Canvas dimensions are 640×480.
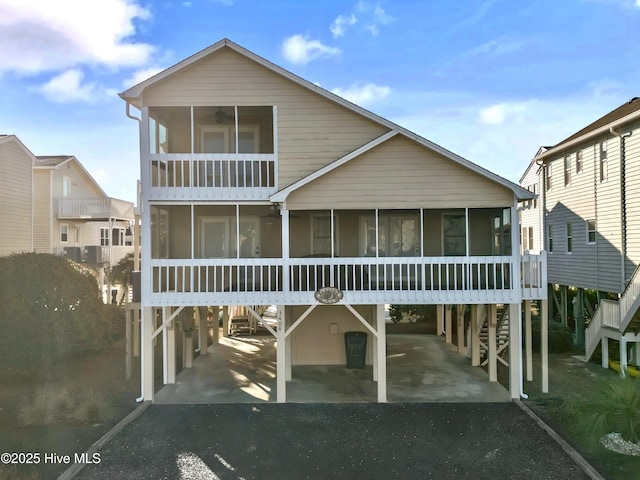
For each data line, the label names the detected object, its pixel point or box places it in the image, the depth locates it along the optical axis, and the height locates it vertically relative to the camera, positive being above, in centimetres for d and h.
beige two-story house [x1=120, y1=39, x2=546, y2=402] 1184 +164
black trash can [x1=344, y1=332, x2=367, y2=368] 1484 -328
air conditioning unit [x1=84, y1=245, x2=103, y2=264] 2611 -7
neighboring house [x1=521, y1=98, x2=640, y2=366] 1544 +103
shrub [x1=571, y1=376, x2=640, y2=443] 859 -326
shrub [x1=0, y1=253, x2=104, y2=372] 1410 -194
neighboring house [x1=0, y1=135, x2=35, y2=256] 2216 +299
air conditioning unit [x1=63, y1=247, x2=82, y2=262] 2583 +0
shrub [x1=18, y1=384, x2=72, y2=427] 1016 -366
